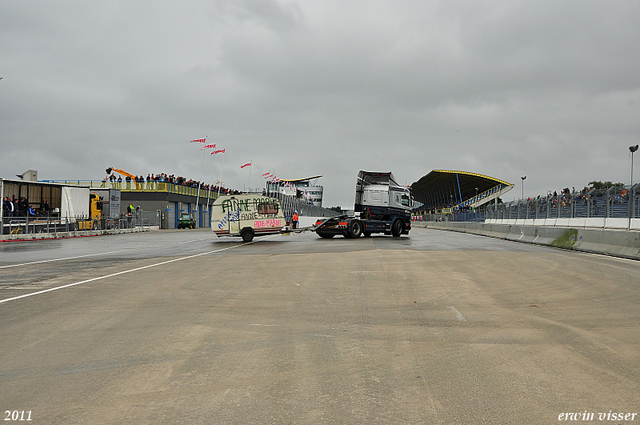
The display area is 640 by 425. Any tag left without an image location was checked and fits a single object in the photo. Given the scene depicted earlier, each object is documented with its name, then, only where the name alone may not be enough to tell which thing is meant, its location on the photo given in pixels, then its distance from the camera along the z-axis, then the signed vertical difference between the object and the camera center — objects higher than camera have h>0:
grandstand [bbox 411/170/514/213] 111.06 +6.07
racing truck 29.09 +0.13
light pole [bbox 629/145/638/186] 33.72 +4.21
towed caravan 27.09 -0.16
